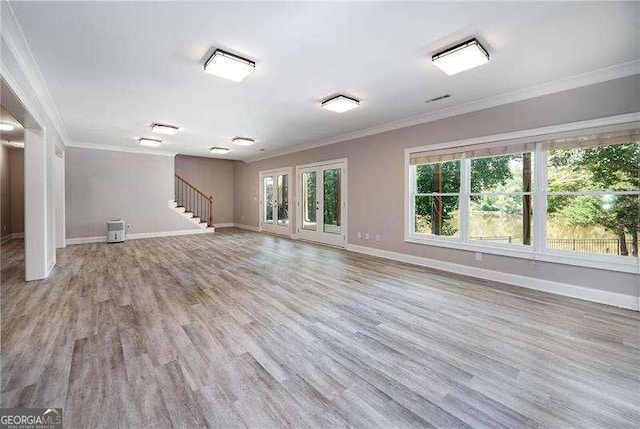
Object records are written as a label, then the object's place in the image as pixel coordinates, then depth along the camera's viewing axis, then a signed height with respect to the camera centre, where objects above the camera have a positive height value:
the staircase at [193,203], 9.51 +0.38
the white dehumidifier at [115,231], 7.51 -0.49
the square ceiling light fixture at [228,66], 2.84 +1.59
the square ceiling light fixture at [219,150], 8.35 +1.96
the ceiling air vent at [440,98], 4.05 +1.74
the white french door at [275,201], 8.83 +0.40
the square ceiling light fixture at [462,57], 2.69 +1.59
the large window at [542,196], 3.31 +0.24
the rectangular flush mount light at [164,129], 5.68 +1.79
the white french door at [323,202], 6.91 +0.29
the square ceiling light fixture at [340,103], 4.07 +1.67
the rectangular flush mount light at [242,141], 6.98 +1.88
